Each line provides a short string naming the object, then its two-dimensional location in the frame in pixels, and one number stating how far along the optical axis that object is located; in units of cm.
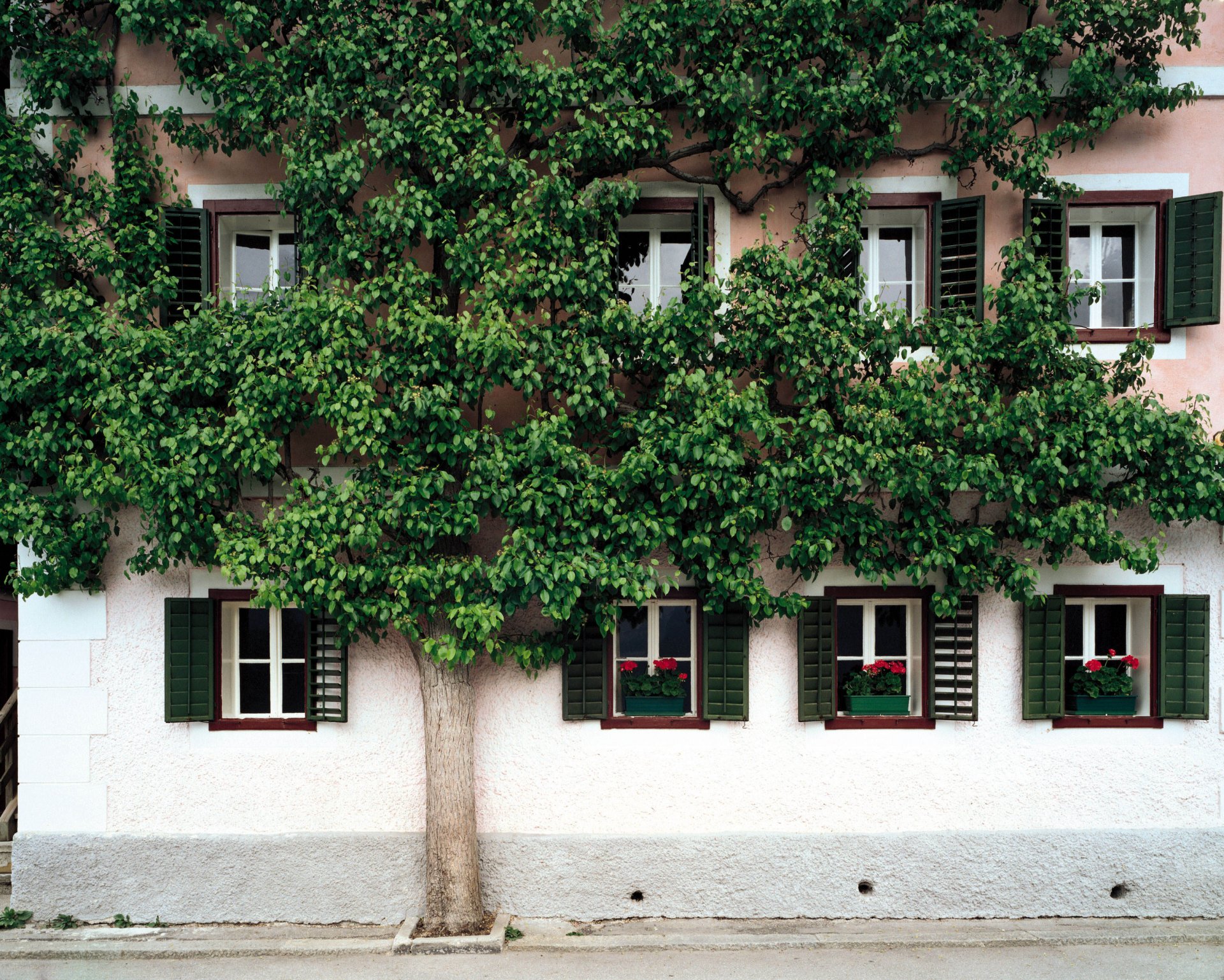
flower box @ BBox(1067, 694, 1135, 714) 757
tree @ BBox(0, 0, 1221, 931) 658
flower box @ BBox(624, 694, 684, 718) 755
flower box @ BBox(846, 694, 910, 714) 752
